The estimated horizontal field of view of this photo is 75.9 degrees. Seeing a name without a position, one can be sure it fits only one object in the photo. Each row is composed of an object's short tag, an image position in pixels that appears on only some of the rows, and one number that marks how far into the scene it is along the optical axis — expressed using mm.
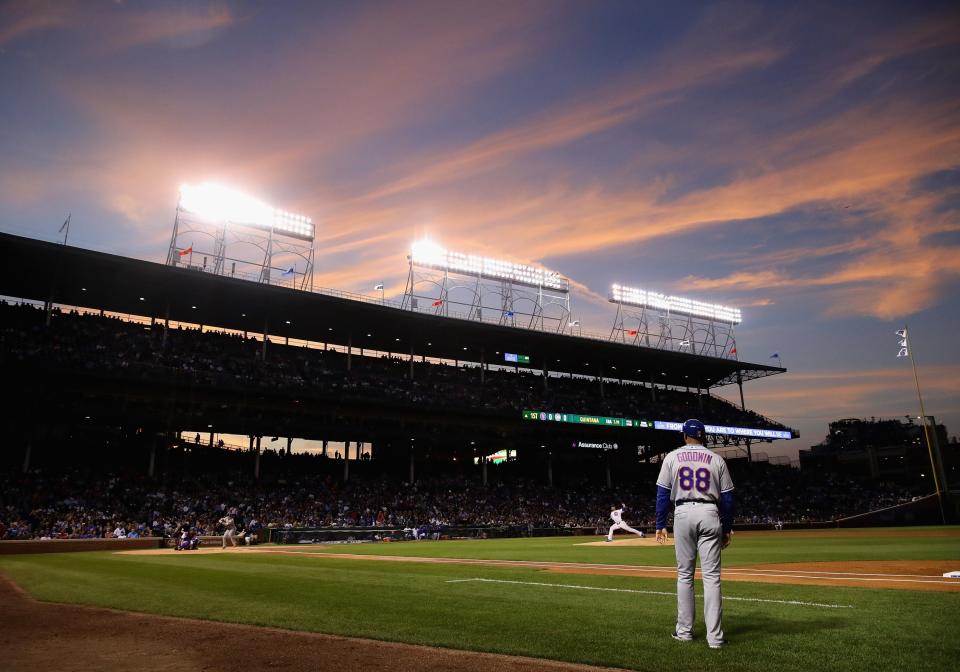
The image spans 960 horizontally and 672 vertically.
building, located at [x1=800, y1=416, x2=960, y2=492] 71312
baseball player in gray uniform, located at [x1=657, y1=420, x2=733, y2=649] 5727
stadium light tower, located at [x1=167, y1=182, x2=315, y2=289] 43125
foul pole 40034
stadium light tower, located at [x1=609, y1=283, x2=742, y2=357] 61781
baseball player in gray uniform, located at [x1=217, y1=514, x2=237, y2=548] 27794
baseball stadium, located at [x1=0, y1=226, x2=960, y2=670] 6539
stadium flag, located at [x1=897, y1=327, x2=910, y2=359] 40062
